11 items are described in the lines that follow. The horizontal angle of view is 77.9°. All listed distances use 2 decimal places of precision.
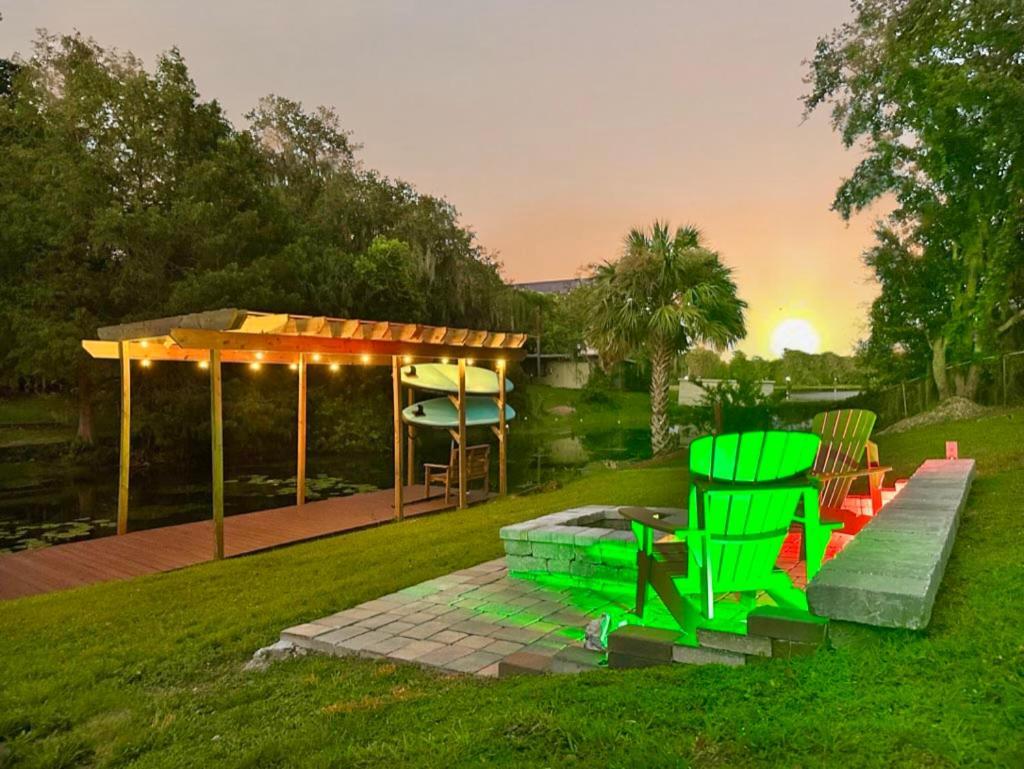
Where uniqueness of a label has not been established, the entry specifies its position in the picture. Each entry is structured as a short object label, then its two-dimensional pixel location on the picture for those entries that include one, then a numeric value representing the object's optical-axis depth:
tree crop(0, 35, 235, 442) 18.08
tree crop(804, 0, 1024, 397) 14.38
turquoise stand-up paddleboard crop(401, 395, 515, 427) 11.48
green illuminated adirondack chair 3.07
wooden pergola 7.16
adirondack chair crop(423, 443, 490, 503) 10.86
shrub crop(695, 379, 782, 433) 16.19
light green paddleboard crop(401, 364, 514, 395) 11.50
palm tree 15.99
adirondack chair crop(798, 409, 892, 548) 5.64
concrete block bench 2.26
